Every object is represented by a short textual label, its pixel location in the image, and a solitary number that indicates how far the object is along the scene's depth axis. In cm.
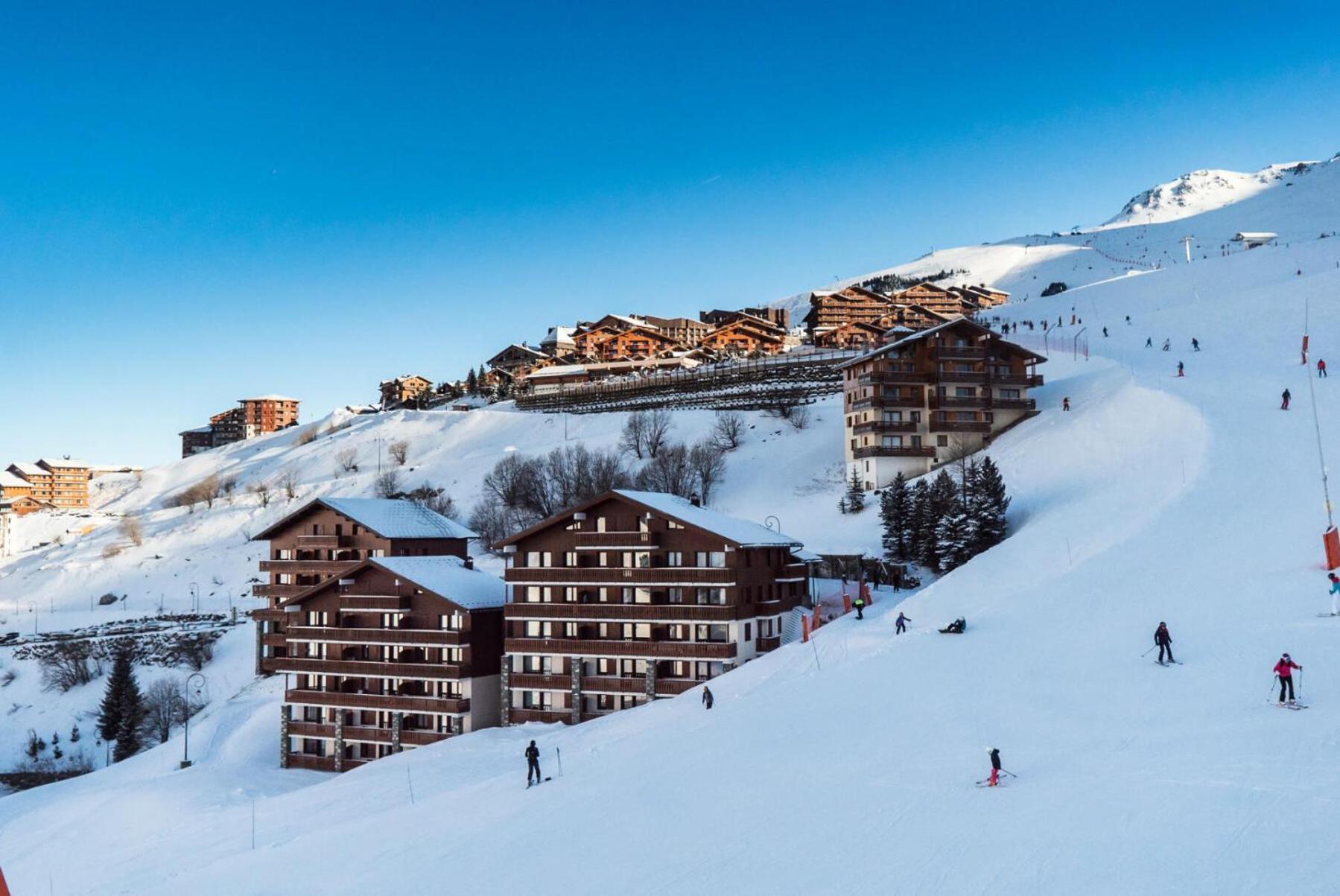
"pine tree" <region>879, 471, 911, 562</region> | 5597
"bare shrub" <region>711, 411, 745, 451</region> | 9325
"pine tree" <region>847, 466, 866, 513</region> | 6644
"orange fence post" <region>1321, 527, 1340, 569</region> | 3169
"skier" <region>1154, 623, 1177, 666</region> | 2736
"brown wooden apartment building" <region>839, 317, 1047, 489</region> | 7044
